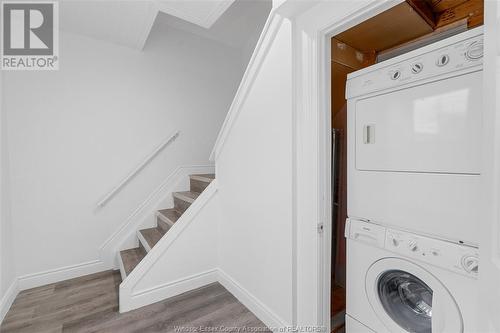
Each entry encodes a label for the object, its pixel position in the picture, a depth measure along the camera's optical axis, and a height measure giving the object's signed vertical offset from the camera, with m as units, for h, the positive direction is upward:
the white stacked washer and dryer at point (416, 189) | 0.97 -0.15
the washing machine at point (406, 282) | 0.99 -0.61
